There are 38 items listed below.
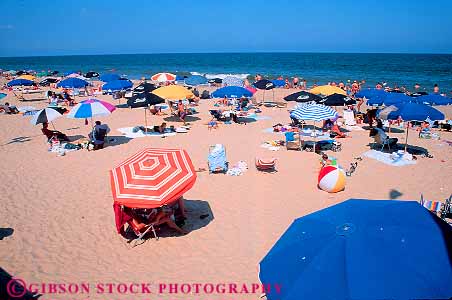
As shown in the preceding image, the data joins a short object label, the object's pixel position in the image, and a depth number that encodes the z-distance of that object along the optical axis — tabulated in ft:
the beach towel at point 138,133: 45.29
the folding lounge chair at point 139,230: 20.35
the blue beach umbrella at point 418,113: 32.17
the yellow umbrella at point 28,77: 79.70
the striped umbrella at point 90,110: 37.09
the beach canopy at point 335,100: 43.78
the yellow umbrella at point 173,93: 48.33
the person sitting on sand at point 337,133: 44.16
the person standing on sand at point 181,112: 54.85
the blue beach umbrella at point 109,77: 80.12
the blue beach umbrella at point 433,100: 46.68
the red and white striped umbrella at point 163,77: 66.28
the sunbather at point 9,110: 60.70
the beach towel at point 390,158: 33.60
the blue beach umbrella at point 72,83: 64.54
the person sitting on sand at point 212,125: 49.98
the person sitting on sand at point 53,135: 40.60
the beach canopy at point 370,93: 52.42
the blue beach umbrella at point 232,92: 50.24
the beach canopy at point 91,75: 101.60
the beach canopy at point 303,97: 48.14
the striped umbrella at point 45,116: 38.13
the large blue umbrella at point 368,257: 7.78
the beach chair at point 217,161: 30.86
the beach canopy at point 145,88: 63.33
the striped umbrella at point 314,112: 34.06
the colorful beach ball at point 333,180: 26.68
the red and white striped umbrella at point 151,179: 18.20
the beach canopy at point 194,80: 77.30
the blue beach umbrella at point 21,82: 74.35
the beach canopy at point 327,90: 50.81
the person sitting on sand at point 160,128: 46.11
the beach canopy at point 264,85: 66.52
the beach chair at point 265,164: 31.01
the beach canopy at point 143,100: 44.96
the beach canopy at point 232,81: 63.87
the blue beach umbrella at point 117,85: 63.77
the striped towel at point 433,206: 22.07
